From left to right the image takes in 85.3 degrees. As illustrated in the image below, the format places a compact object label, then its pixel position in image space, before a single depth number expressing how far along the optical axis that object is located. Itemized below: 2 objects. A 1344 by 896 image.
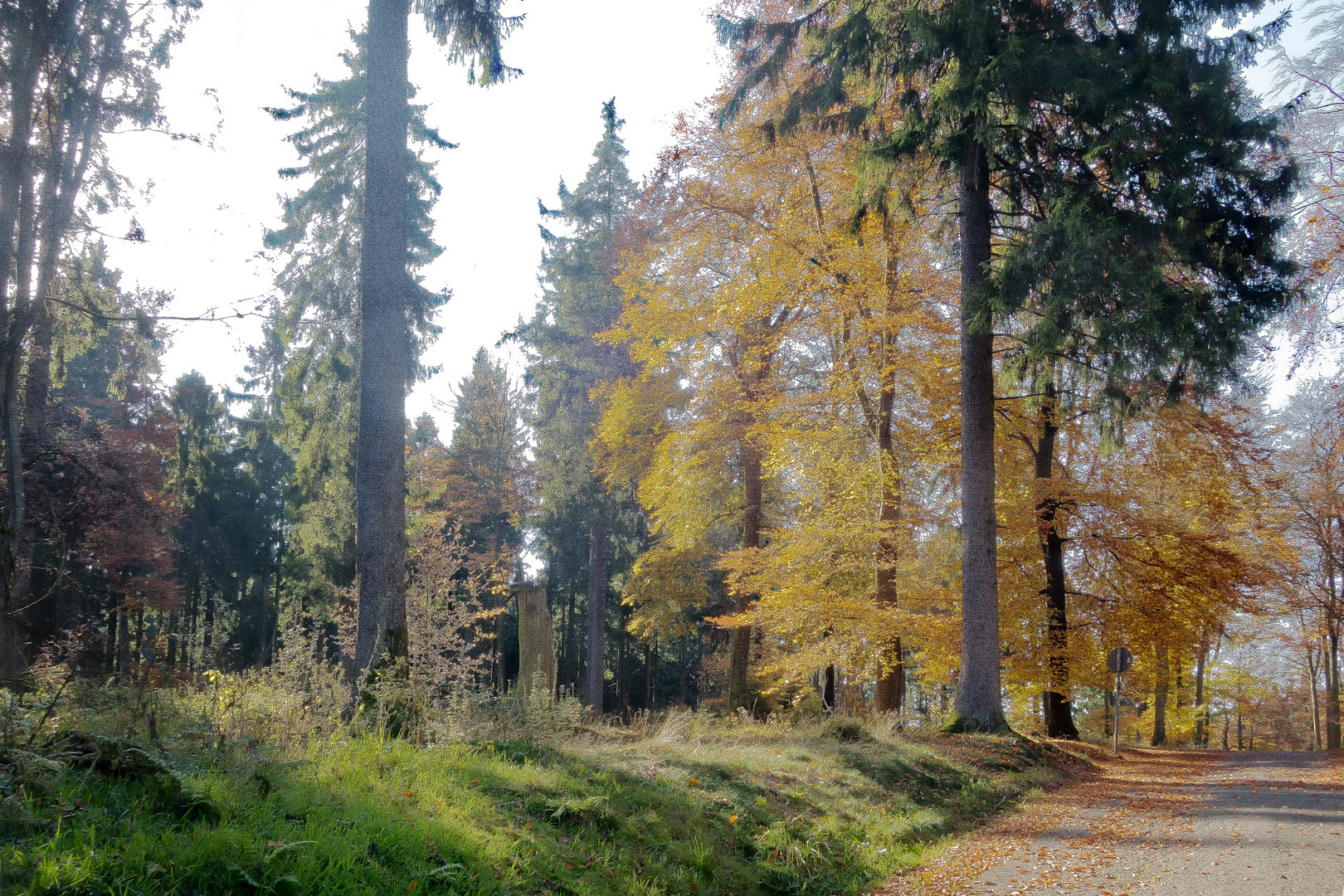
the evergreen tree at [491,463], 29.66
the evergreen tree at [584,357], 23.98
